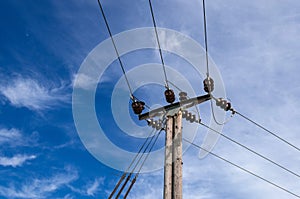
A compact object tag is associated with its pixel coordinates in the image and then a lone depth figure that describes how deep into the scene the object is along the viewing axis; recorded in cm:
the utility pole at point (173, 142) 819
